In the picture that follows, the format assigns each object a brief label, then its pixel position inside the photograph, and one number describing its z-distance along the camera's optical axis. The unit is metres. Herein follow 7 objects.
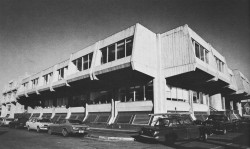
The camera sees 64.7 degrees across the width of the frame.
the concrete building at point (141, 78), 19.72
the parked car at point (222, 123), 15.75
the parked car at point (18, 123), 25.57
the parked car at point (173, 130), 11.31
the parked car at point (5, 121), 30.23
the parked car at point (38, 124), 19.74
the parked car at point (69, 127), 15.28
